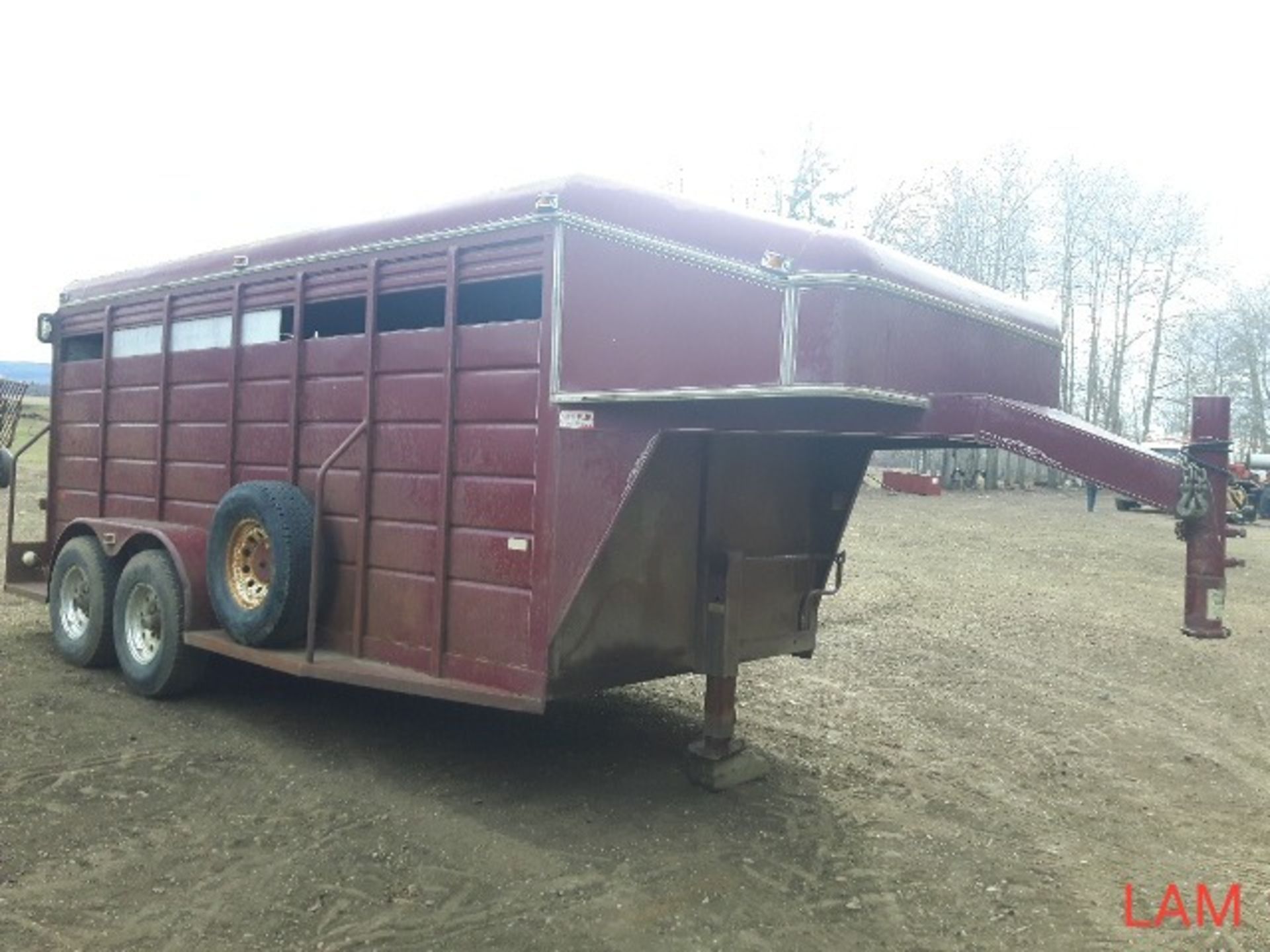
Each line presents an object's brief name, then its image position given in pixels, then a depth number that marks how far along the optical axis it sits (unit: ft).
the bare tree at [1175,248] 102.37
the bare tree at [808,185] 92.02
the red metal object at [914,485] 78.28
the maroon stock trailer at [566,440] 13.33
